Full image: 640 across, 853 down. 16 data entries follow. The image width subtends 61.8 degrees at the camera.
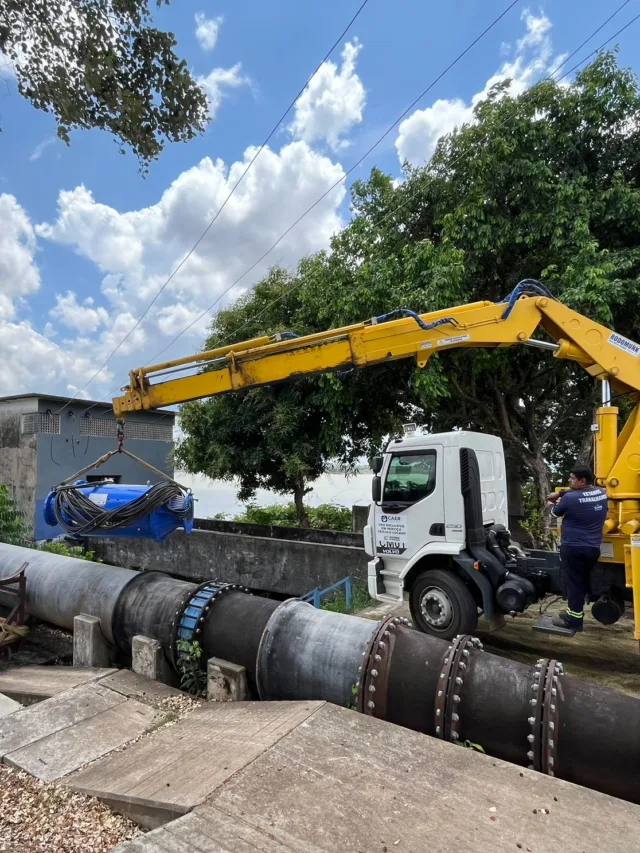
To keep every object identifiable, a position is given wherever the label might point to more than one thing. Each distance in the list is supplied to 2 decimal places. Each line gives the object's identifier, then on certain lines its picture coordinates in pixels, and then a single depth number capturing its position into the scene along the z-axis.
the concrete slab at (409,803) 2.62
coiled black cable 6.52
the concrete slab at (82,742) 4.05
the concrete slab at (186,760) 3.16
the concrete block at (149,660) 5.56
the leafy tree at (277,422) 12.45
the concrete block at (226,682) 4.80
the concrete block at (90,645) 6.27
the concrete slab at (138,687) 5.14
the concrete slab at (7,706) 5.20
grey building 16.88
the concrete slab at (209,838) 2.64
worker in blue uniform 5.36
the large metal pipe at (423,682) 3.32
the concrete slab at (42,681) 5.53
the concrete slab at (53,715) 4.53
